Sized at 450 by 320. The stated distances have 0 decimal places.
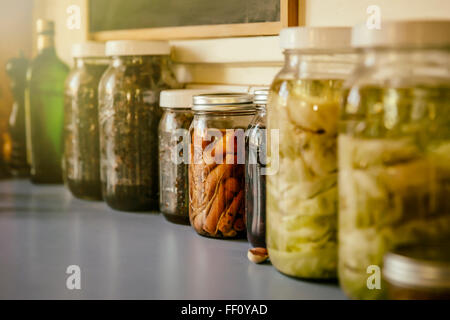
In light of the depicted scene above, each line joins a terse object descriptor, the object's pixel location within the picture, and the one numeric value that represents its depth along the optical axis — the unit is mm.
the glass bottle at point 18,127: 1626
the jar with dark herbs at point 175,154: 1086
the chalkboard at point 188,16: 1150
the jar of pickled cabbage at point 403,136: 635
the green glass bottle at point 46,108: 1506
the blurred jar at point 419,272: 591
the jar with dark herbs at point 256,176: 917
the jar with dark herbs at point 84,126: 1330
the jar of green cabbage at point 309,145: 771
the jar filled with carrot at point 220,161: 991
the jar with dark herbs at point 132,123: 1200
